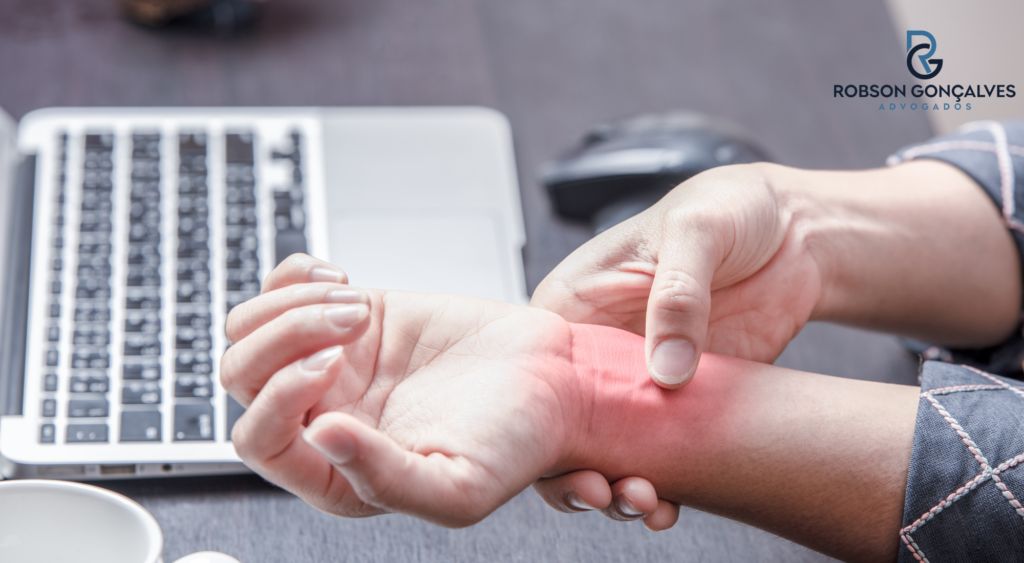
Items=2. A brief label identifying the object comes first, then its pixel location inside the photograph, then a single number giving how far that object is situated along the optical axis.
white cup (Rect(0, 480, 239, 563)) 0.83
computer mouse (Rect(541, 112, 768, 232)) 0.97
